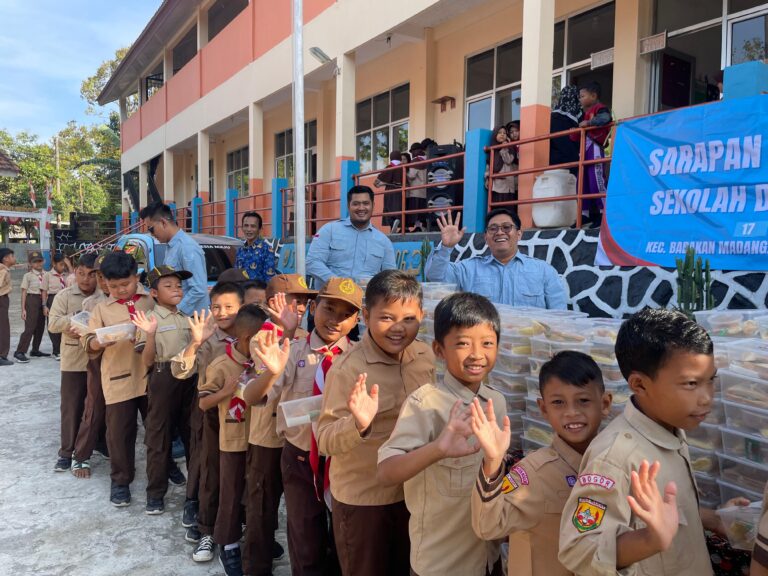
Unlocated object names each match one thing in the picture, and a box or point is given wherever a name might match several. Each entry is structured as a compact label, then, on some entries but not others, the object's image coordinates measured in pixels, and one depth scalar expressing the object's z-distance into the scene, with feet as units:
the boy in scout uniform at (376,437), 6.55
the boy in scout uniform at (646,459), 3.96
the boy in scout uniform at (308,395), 7.75
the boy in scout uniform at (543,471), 4.58
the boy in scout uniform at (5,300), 26.71
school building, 19.97
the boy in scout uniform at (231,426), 9.45
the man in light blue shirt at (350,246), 14.28
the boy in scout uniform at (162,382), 11.73
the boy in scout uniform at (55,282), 28.63
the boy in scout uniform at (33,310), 28.53
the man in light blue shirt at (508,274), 10.61
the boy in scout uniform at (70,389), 14.24
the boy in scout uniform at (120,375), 12.26
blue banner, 11.44
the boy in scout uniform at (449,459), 5.49
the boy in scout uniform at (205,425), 9.81
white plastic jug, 17.56
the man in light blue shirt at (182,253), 14.62
